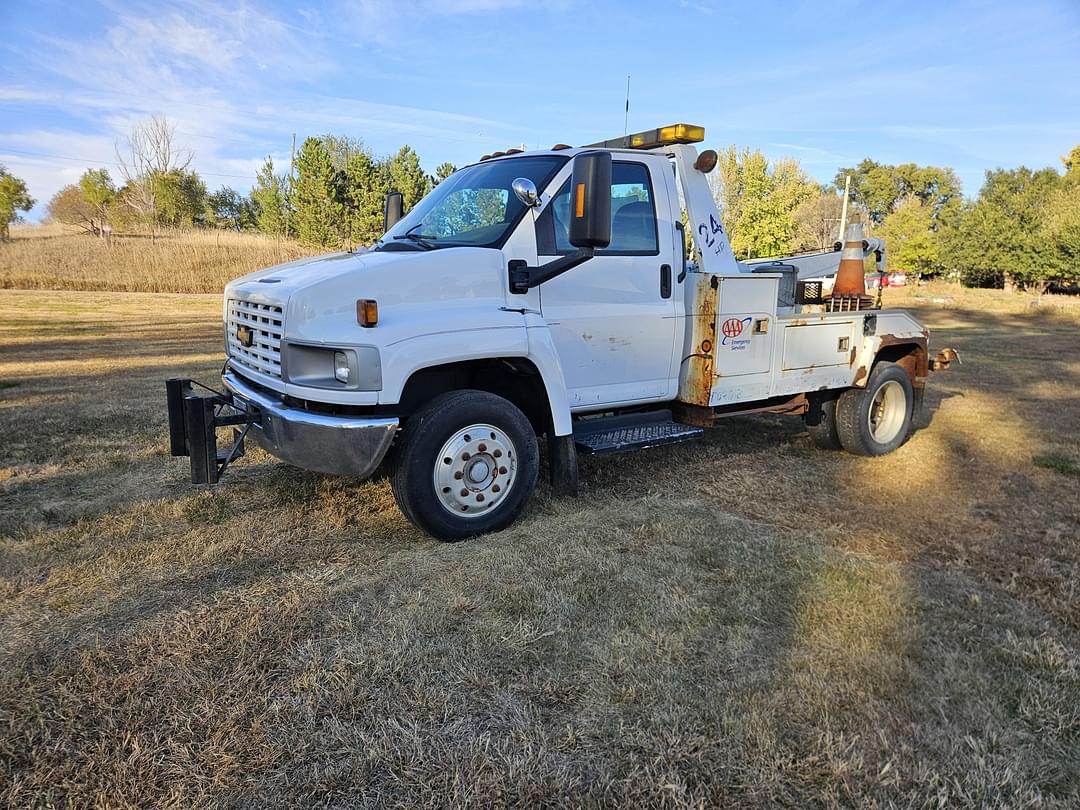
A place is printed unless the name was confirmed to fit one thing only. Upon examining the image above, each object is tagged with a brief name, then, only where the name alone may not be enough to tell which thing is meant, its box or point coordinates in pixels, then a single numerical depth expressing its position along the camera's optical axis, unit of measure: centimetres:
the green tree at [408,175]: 4038
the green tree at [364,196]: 3769
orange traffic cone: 624
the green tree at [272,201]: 4769
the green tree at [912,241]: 5150
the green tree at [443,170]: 3692
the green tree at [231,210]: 6544
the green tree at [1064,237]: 3491
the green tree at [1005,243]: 3812
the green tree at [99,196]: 4978
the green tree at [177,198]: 4850
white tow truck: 381
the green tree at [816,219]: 3649
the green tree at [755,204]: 2622
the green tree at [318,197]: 3612
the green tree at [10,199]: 3868
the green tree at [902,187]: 7631
